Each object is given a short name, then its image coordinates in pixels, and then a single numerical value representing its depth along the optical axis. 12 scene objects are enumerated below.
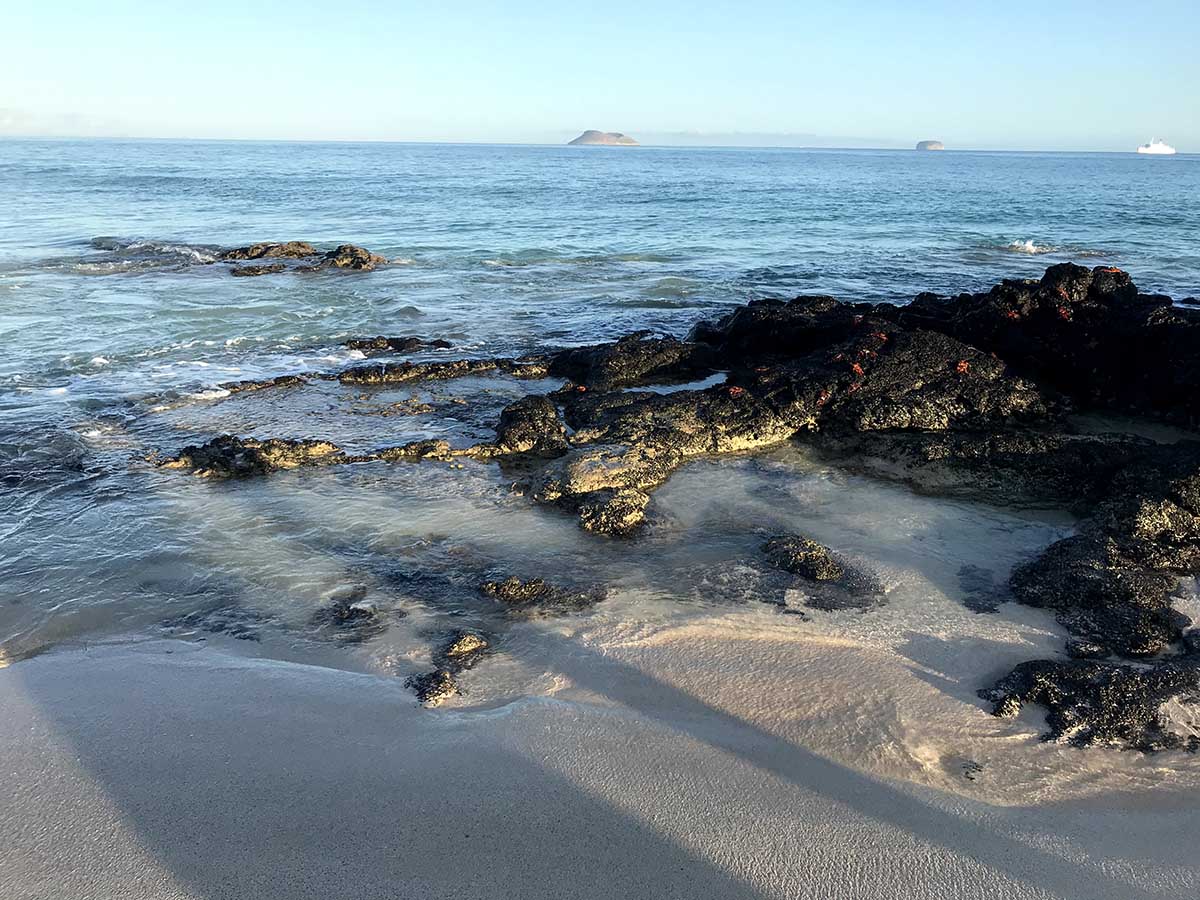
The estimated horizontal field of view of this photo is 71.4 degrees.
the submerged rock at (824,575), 5.95
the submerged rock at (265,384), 11.20
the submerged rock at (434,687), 4.89
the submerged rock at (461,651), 5.25
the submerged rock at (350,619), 5.57
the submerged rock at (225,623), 5.57
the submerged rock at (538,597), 5.87
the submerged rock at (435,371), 11.62
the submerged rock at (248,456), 8.30
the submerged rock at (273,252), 22.28
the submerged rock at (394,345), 13.49
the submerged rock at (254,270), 20.12
